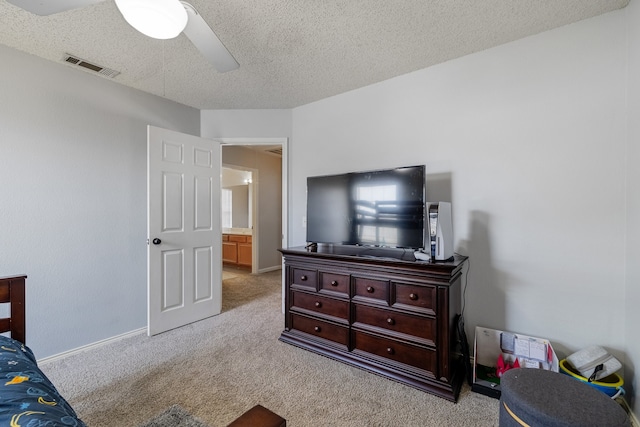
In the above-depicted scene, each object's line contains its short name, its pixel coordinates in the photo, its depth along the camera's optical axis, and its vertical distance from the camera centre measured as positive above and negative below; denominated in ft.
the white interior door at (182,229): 9.07 -0.67
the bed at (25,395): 2.40 -1.86
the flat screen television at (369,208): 6.94 +0.11
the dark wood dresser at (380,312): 6.12 -2.55
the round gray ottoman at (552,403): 3.52 -2.60
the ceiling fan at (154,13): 3.66 +2.72
